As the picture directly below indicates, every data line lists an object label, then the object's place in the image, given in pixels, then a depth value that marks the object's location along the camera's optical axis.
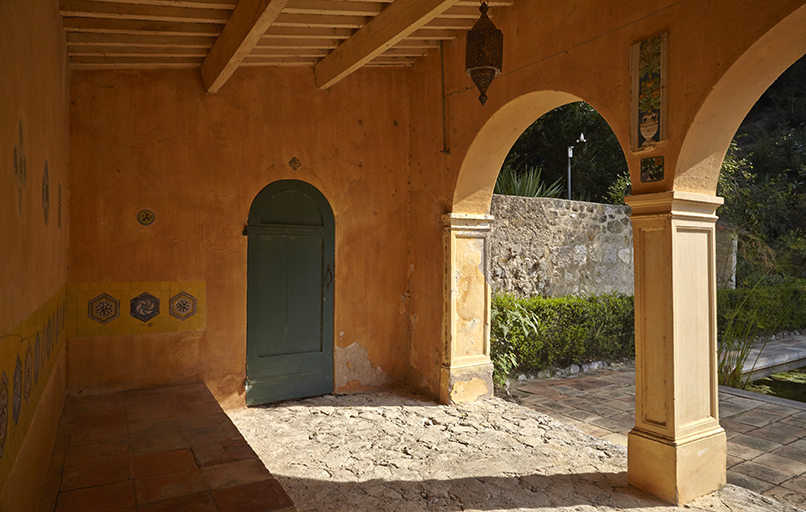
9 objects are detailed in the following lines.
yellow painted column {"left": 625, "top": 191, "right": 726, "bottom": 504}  3.19
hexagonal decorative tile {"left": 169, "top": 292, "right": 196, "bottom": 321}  4.63
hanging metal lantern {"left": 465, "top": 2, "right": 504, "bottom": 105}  3.28
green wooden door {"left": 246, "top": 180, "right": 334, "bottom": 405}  5.04
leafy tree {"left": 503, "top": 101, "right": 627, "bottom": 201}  13.85
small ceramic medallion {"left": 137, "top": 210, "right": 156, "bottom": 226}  4.49
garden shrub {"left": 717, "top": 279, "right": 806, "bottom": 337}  8.22
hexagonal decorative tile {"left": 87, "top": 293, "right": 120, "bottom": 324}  4.31
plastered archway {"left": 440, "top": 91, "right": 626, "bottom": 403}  5.06
